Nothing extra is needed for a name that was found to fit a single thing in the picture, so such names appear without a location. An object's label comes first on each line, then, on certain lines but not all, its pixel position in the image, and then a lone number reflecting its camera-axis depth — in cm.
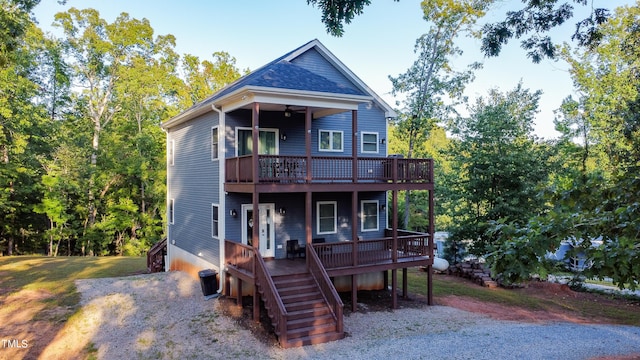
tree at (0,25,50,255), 2356
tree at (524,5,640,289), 533
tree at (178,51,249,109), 3469
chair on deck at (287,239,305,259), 1518
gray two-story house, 1220
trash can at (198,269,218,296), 1377
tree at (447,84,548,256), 2073
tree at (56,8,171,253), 2845
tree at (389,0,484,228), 2533
